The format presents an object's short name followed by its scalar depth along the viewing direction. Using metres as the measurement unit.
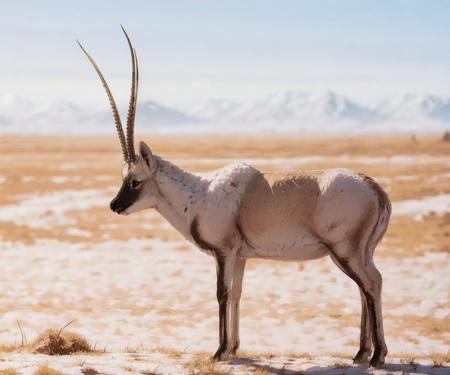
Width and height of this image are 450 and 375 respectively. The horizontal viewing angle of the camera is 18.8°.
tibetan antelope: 16.78
